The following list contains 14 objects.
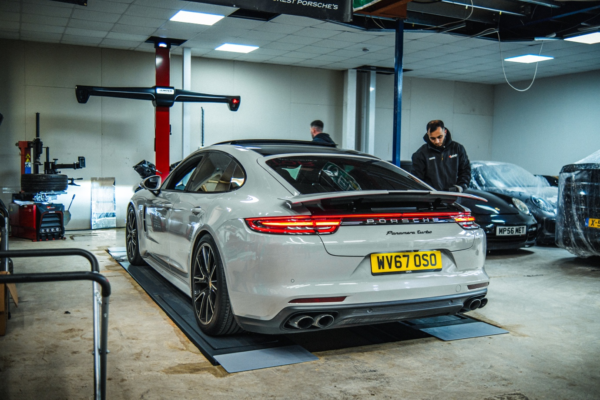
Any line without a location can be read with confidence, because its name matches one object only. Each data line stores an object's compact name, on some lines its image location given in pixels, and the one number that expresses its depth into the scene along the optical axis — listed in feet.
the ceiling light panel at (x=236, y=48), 33.37
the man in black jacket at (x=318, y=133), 23.99
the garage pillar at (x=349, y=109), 41.39
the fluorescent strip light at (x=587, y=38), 30.27
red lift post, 32.42
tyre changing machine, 26.71
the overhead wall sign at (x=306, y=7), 16.19
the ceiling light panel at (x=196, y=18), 26.58
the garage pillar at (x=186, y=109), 34.45
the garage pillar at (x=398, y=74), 20.84
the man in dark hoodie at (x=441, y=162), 16.85
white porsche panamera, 8.71
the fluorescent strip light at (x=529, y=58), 36.58
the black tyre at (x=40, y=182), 26.66
